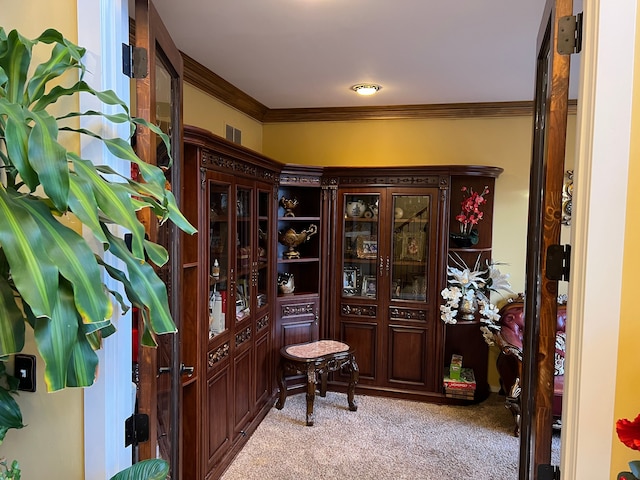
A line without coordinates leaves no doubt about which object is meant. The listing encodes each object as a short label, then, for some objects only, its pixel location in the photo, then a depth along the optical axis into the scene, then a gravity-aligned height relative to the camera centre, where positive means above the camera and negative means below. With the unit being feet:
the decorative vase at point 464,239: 12.17 -0.50
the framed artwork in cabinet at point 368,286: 12.42 -1.98
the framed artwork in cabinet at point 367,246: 12.35 -0.77
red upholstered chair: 9.89 -3.12
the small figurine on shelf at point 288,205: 12.14 +0.43
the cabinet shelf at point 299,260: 11.75 -1.17
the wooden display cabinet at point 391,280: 11.85 -1.75
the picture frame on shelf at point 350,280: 12.59 -1.83
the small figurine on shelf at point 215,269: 8.24 -1.03
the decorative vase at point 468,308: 11.80 -2.47
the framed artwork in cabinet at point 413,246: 12.00 -0.74
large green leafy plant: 2.17 -0.12
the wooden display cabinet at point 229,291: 7.48 -1.59
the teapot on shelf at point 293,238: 12.09 -0.54
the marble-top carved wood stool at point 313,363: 10.58 -3.80
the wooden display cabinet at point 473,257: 12.28 -1.07
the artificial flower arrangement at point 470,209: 12.09 +0.38
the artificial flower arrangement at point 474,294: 11.56 -2.06
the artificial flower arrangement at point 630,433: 2.49 -1.28
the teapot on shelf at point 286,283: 11.99 -1.86
